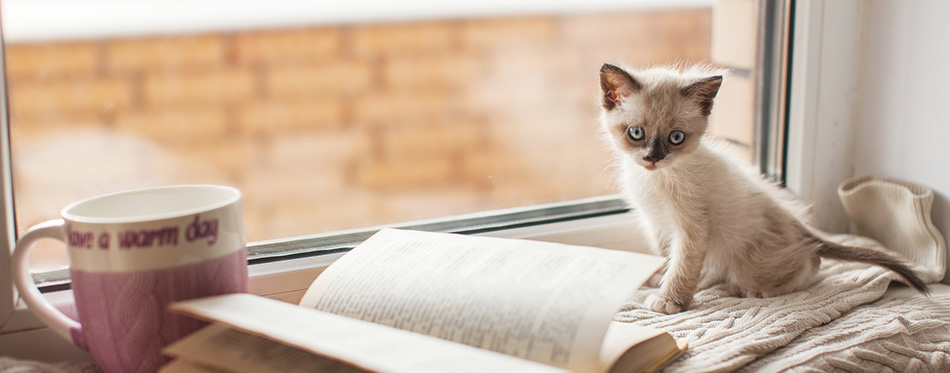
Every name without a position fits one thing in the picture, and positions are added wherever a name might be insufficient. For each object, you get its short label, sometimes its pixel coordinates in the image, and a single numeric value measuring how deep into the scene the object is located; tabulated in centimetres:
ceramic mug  65
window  92
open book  60
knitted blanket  77
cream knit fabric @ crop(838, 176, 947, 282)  104
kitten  94
